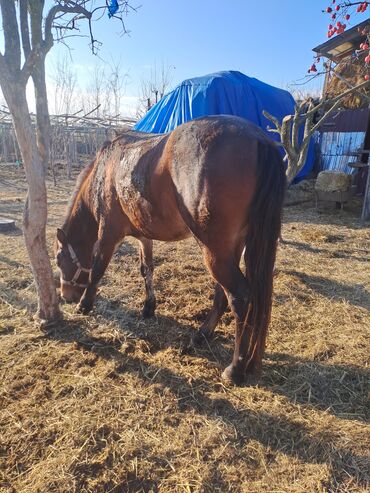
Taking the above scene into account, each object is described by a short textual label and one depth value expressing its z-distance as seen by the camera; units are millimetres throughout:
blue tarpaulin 9375
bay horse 2113
